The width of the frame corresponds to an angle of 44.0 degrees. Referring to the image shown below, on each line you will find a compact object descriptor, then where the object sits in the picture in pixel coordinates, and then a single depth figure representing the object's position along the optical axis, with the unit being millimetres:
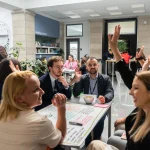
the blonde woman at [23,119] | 975
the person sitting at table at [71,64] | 7028
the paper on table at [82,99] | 2132
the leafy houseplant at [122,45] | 8648
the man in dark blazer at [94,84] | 2531
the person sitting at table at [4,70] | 2016
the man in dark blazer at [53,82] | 2264
